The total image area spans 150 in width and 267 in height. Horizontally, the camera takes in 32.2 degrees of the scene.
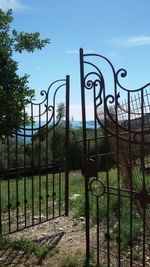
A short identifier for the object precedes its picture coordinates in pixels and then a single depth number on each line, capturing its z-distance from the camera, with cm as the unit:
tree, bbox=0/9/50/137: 339
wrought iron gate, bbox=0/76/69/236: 376
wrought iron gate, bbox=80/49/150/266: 252
